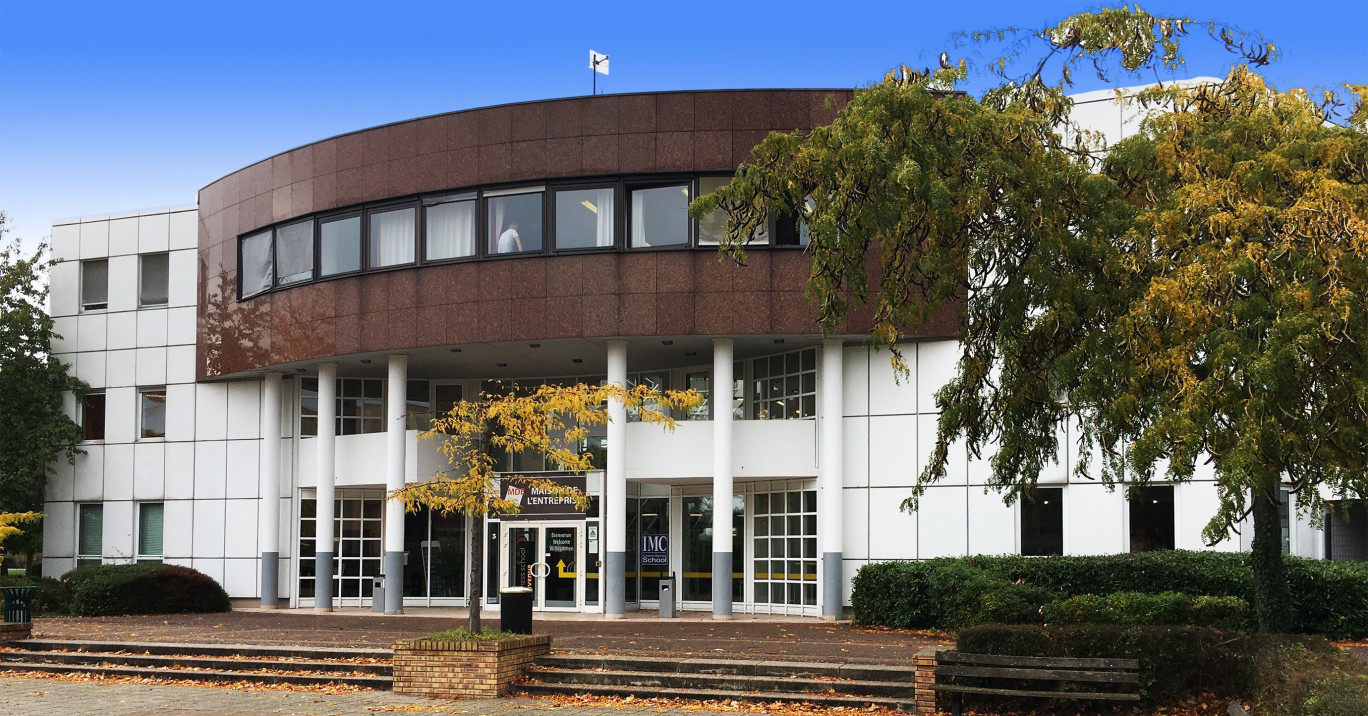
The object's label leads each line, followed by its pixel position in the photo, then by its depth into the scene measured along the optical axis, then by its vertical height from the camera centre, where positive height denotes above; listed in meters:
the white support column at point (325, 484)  30.06 -0.50
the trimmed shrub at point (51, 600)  30.03 -3.07
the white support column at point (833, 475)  26.23 -0.24
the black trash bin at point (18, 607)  22.56 -2.42
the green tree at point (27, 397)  33.53 +1.57
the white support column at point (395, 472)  28.66 -0.23
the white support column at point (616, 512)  26.59 -0.98
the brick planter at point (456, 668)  16.72 -2.55
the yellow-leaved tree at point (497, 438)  18.08 +0.32
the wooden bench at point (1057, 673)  13.21 -2.07
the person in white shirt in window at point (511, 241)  27.22 +4.39
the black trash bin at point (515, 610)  18.33 -2.00
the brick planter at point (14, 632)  22.25 -2.81
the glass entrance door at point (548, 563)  28.62 -2.14
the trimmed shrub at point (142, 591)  29.16 -2.84
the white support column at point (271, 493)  31.64 -0.75
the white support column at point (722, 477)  26.25 -0.29
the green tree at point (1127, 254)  12.02 +2.07
